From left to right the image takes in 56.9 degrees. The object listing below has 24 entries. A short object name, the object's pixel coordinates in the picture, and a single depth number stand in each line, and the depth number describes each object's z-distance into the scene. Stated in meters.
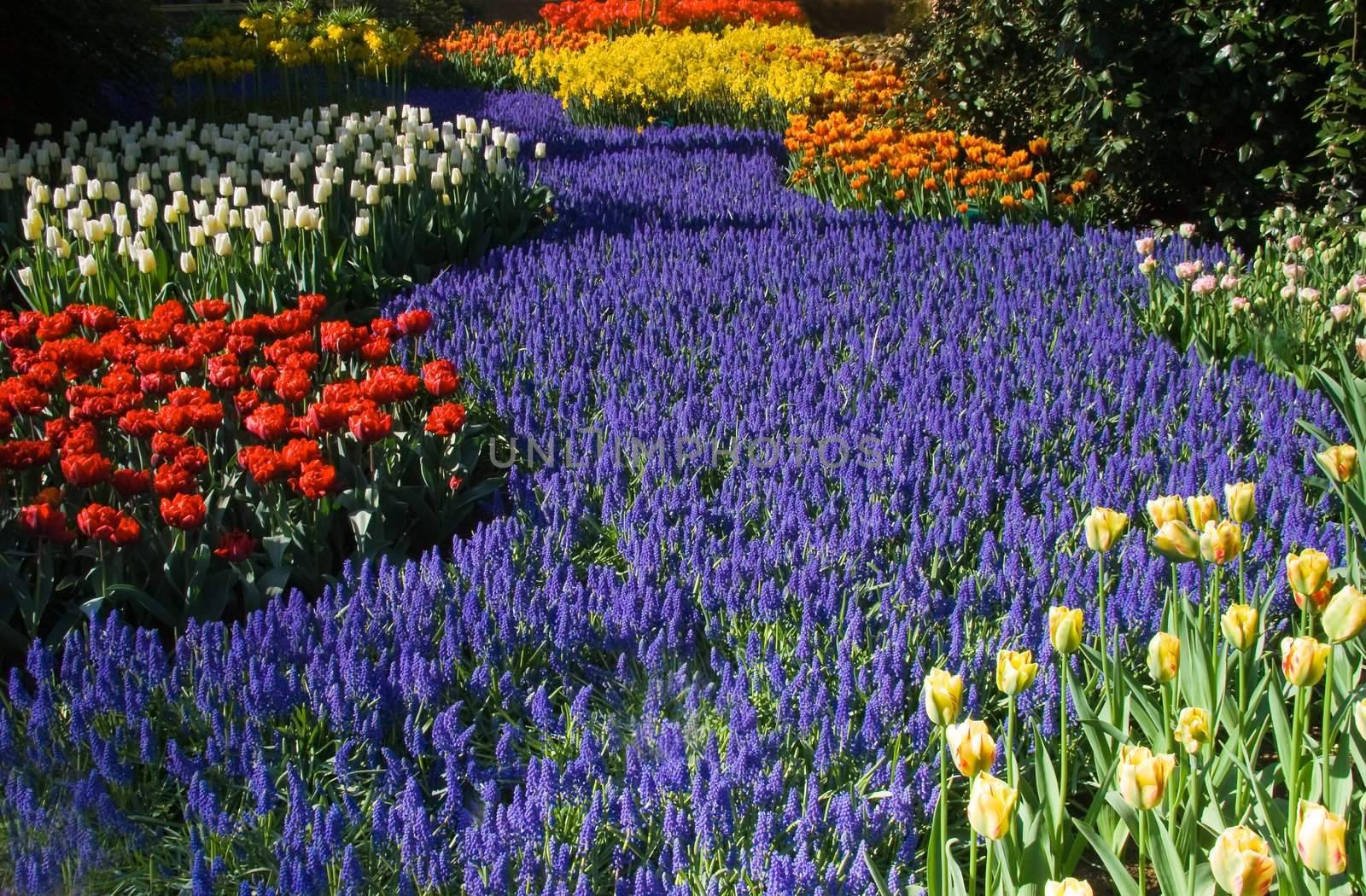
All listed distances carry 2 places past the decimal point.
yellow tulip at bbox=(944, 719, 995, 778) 1.41
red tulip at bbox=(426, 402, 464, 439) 3.21
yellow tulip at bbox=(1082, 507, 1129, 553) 1.87
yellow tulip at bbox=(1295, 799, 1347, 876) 1.18
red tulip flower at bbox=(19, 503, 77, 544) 2.70
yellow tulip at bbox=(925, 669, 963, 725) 1.50
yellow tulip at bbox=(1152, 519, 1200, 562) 1.82
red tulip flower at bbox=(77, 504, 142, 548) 2.71
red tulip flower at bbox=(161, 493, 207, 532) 2.77
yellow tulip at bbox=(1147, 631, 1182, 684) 1.63
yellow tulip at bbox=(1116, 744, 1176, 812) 1.36
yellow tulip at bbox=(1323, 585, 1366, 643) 1.51
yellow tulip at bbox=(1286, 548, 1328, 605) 1.64
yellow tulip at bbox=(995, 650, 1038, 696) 1.57
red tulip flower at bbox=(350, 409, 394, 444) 3.14
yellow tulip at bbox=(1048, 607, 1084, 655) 1.67
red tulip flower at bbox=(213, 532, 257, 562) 2.83
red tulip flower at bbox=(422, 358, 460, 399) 3.51
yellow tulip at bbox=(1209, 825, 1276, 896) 1.18
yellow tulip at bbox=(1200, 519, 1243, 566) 1.80
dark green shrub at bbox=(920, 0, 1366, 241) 6.13
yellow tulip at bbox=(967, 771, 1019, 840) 1.33
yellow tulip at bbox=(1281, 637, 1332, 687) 1.47
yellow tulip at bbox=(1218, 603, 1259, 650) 1.60
